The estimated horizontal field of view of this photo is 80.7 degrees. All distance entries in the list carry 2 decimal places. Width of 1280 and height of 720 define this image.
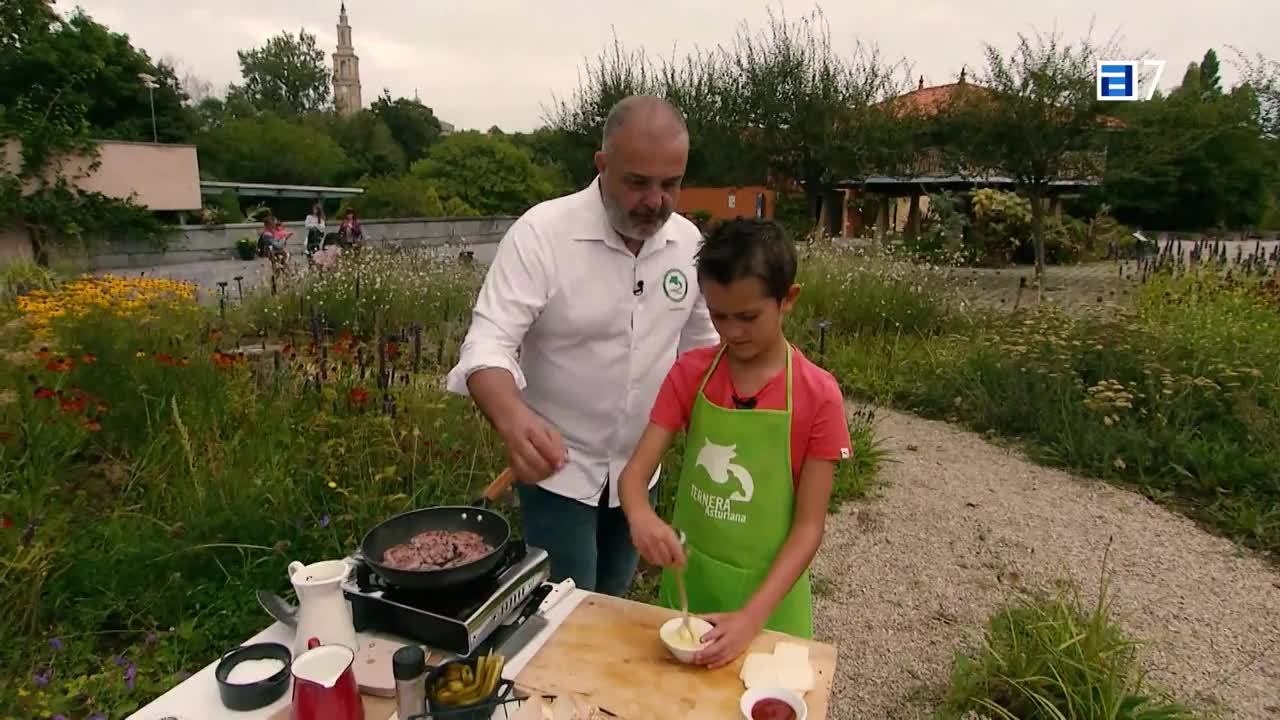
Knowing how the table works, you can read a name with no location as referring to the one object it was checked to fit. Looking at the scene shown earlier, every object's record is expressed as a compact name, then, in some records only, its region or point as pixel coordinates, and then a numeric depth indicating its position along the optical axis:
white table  1.29
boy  1.61
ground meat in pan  1.46
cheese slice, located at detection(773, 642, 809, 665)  1.46
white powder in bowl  1.33
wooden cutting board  1.34
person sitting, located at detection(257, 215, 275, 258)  13.62
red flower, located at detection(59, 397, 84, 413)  2.99
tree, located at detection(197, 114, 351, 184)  34.03
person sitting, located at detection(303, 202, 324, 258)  14.49
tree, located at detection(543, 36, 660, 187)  18.44
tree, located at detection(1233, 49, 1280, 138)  14.11
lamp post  22.47
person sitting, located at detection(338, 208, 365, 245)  12.41
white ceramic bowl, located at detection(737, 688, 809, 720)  1.28
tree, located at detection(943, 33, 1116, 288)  11.09
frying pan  1.40
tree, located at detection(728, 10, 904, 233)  15.92
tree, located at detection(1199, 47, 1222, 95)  15.45
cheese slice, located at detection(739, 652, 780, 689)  1.39
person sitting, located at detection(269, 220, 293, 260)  13.31
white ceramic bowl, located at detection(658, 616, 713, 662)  1.44
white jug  1.36
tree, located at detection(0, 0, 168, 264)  14.91
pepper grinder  1.23
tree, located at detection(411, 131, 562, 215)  31.64
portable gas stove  1.40
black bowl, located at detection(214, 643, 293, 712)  1.29
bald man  1.87
